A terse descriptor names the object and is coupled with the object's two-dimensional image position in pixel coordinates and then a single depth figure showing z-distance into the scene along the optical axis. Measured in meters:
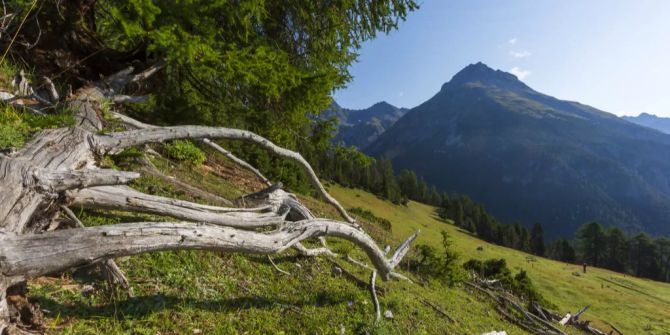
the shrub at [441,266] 12.82
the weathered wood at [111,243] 2.77
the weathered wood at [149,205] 4.32
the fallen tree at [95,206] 2.86
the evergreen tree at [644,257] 101.75
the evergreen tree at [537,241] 113.44
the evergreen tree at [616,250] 101.12
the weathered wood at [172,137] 4.89
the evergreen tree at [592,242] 100.38
